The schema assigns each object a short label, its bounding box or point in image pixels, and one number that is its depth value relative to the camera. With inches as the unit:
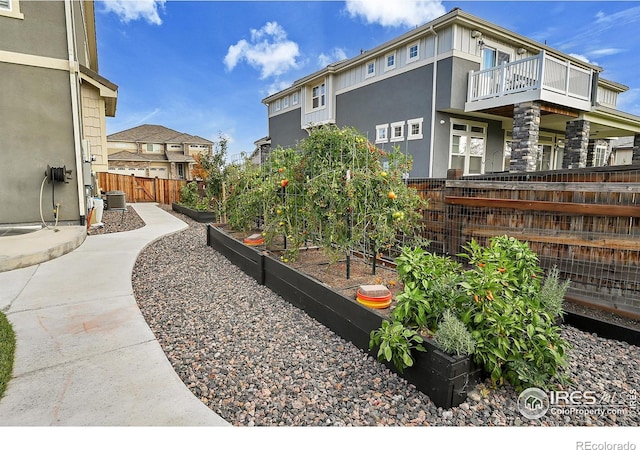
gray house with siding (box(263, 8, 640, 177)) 377.7
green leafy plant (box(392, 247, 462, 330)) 86.0
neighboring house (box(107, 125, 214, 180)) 1009.5
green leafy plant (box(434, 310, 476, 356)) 76.1
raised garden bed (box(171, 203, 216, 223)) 406.9
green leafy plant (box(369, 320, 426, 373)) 79.3
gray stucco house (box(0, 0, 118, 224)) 238.5
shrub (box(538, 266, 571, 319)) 99.6
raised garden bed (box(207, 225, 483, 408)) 75.7
